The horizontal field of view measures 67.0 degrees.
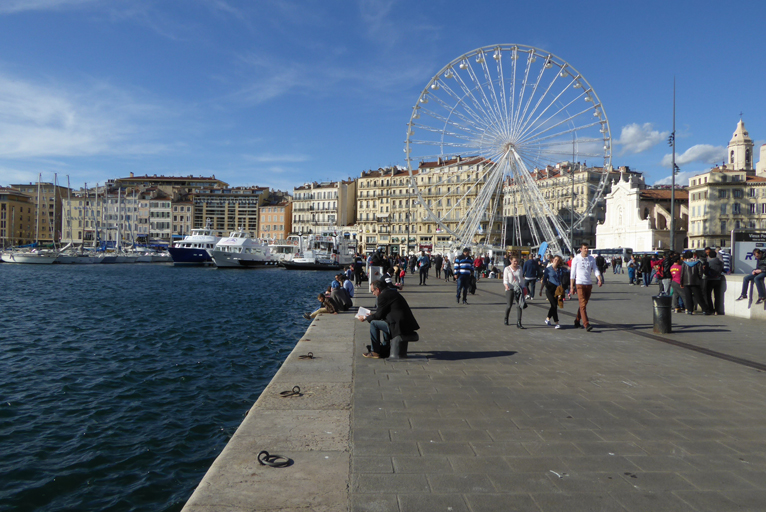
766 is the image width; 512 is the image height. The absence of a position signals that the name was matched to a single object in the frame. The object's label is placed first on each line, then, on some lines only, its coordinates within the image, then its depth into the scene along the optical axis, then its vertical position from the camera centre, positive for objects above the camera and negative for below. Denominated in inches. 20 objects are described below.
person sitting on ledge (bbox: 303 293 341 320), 622.5 -58.3
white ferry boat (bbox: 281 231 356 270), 2869.1 -12.4
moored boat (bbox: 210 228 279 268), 2888.8 -13.6
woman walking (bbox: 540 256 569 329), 481.1 -27.4
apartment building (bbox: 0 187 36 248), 4857.3 +238.2
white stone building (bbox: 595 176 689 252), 2780.5 +201.6
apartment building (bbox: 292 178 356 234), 4687.5 +383.6
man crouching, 323.3 -34.2
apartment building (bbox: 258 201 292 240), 5083.7 +269.9
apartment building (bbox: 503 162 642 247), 3639.3 +406.0
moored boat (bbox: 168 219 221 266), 3184.1 -7.6
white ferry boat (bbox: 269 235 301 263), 3212.6 +1.2
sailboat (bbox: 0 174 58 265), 3297.2 -65.2
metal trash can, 450.0 -44.1
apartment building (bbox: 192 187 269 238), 5132.9 +367.0
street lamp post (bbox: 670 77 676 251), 1275.6 +275.0
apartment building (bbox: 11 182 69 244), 5172.2 +329.0
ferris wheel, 1374.3 +287.5
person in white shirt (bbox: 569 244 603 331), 454.8 -15.4
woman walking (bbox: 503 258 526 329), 479.2 -22.2
